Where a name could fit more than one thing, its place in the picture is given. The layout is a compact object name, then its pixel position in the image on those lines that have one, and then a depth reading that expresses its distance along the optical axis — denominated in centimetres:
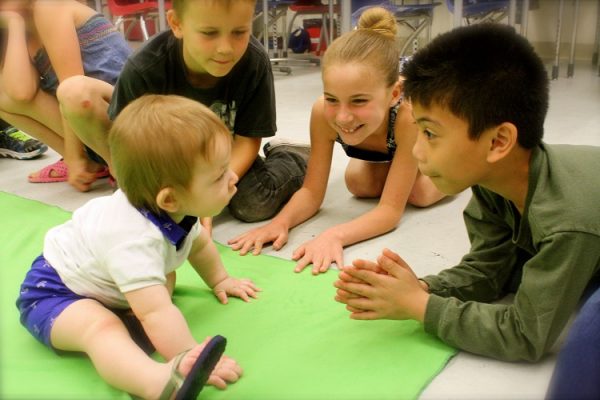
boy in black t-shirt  123
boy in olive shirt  78
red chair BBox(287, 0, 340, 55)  467
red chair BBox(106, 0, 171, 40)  391
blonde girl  125
